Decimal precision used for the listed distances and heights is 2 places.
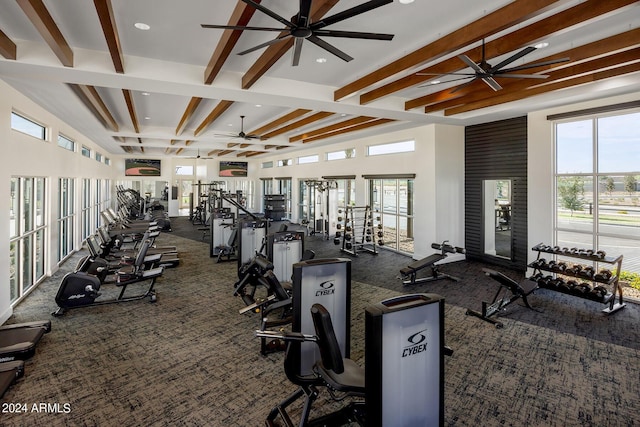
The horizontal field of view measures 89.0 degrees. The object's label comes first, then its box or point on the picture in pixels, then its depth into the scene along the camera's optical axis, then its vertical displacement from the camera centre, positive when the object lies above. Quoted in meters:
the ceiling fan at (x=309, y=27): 2.32 +1.46
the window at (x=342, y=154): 10.64 +1.89
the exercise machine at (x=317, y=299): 2.82 -0.80
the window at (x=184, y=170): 17.19 +2.06
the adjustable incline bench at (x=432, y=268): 6.08 -1.12
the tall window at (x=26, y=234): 4.98 -0.40
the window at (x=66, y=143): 7.27 +1.60
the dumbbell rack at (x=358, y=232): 8.84 -0.65
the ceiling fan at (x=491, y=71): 3.51 +1.54
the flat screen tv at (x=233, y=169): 17.44 +2.18
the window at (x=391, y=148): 8.28 +1.67
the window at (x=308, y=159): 12.88 +2.06
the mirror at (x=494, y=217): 7.50 -0.19
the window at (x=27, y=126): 4.84 +1.37
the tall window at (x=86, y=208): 9.62 +0.03
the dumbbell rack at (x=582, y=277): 4.67 -1.02
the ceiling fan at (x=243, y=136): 8.46 +1.93
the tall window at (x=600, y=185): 5.12 +0.40
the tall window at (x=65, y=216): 7.34 -0.16
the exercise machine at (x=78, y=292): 4.40 -1.13
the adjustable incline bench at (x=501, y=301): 4.35 -1.25
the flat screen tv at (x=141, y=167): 16.31 +2.11
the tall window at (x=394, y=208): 8.91 +0.02
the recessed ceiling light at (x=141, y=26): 3.42 +1.95
